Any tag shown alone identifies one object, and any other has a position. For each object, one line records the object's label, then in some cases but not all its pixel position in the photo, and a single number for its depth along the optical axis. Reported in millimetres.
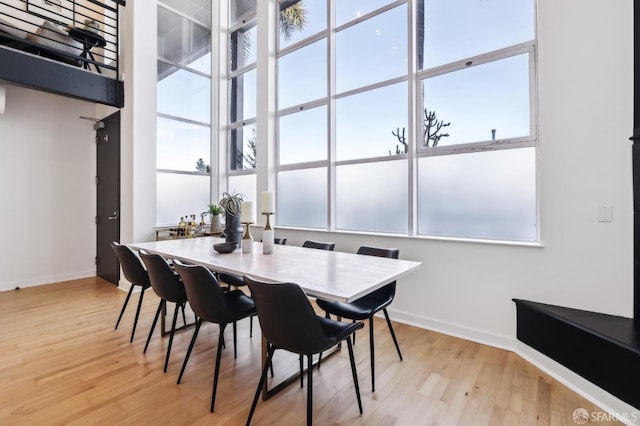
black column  1869
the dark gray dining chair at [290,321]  1389
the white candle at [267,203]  2494
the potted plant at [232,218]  2746
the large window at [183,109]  4609
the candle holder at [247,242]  2592
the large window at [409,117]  2594
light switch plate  2018
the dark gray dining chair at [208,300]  1754
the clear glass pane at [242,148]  5019
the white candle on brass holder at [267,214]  2496
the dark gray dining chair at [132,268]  2664
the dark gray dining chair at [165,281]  2170
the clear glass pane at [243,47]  4995
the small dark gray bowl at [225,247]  2555
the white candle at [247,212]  2539
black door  4426
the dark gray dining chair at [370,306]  2031
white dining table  1530
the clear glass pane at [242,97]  5043
